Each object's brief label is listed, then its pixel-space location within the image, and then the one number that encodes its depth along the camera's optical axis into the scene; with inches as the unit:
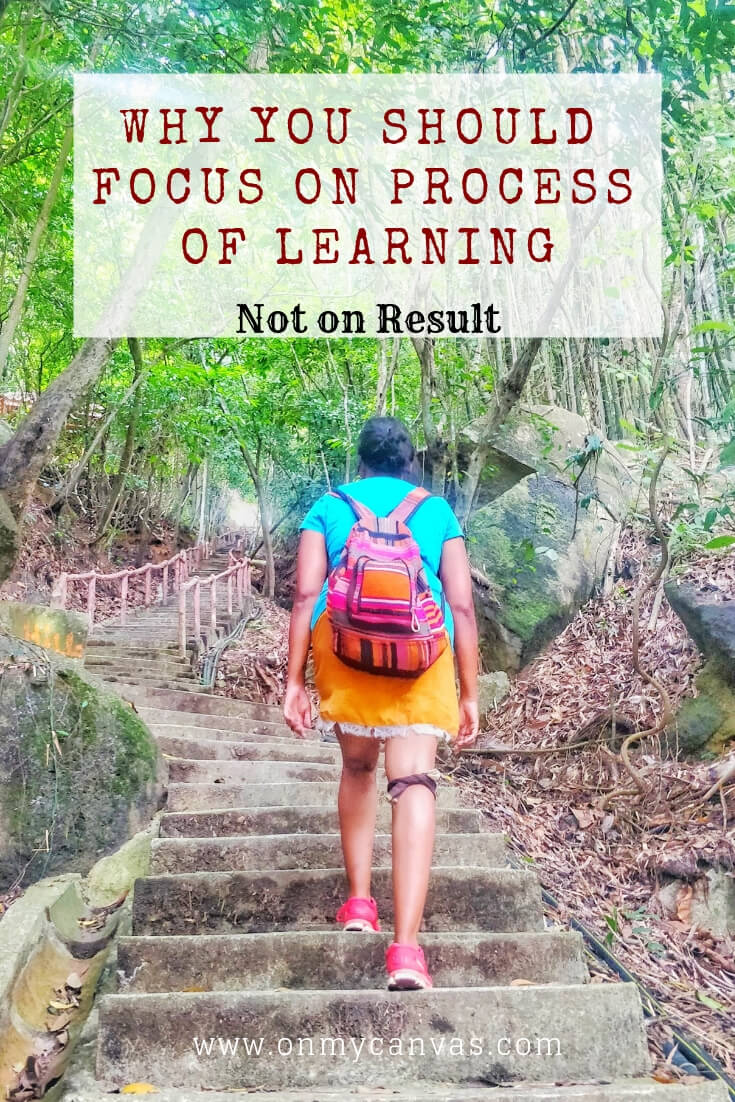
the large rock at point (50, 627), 199.8
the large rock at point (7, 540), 177.3
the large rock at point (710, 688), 156.6
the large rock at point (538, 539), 267.0
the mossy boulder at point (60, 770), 119.7
